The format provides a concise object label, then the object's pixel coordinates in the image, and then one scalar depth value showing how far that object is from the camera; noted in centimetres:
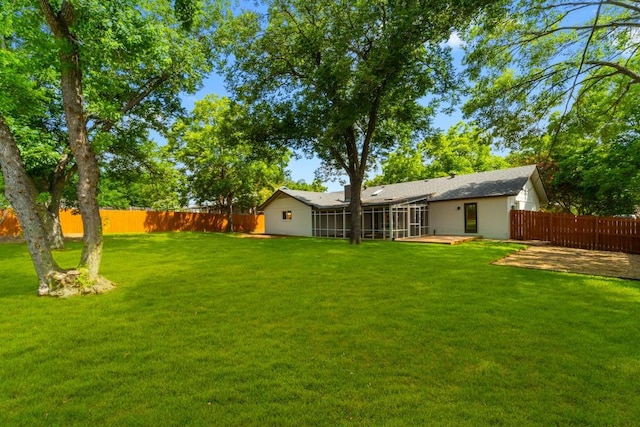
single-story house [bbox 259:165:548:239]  1662
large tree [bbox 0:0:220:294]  551
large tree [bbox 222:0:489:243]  1062
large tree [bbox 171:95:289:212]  2466
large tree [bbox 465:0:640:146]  1032
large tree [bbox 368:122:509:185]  3061
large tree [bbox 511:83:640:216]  1338
